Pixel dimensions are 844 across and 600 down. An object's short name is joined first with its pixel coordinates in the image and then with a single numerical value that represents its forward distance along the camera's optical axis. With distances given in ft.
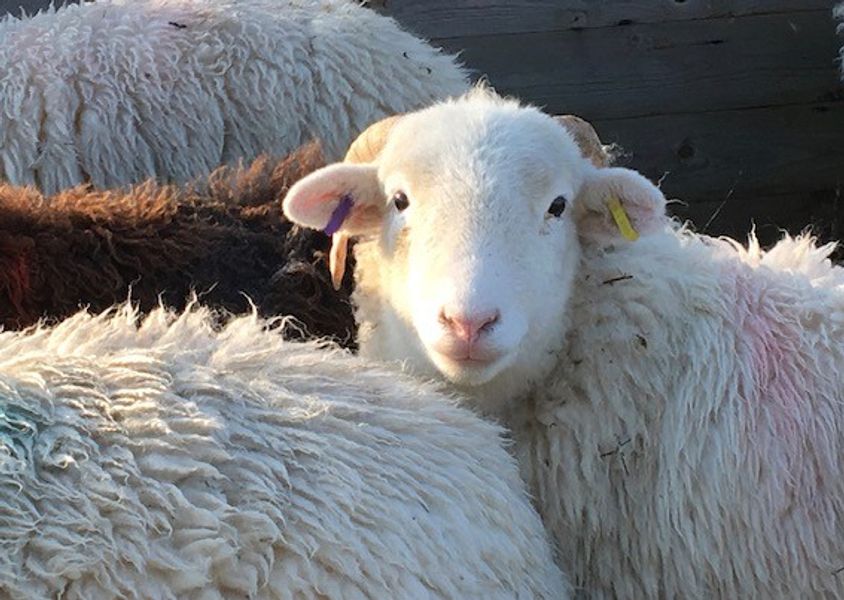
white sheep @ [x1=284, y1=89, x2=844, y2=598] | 6.80
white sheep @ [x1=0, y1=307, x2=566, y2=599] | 4.98
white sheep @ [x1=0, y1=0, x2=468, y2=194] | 11.57
